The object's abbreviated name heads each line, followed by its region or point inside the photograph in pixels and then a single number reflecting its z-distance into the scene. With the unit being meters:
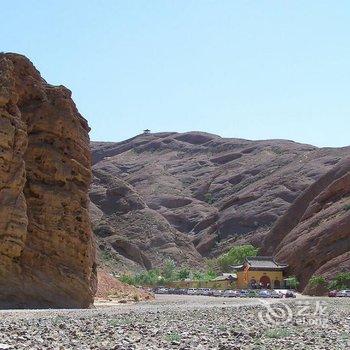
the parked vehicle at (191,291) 91.62
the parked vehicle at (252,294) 73.66
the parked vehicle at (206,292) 86.25
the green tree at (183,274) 117.82
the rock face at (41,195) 38.78
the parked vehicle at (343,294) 65.12
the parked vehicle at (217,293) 80.82
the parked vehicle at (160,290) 97.16
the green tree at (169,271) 115.74
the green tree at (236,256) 114.75
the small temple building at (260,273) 94.88
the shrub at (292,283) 87.44
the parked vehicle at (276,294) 68.84
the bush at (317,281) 76.38
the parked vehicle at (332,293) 67.19
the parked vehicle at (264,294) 71.46
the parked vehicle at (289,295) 69.06
